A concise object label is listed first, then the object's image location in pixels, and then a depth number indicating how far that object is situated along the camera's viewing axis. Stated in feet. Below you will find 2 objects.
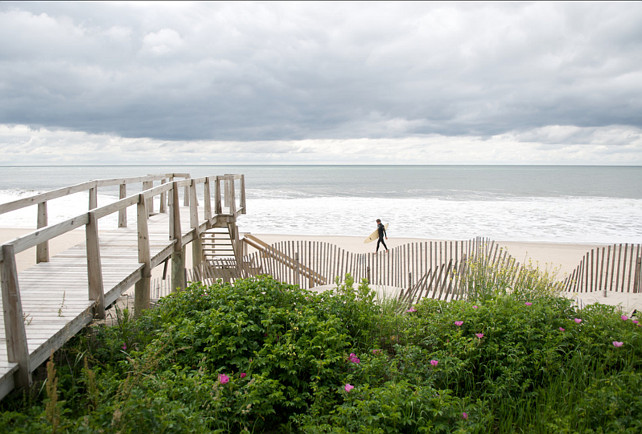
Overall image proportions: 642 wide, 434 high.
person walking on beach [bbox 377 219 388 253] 60.21
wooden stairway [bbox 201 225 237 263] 50.03
